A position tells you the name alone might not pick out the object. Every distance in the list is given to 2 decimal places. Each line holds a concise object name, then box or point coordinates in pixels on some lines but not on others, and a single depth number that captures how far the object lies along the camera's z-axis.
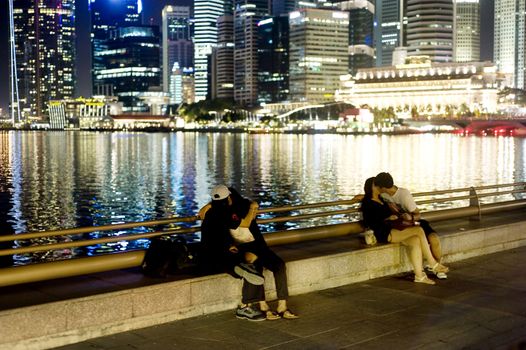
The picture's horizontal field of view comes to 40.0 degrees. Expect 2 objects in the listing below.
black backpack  8.79
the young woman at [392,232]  10.62
